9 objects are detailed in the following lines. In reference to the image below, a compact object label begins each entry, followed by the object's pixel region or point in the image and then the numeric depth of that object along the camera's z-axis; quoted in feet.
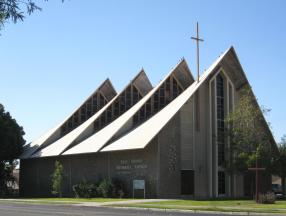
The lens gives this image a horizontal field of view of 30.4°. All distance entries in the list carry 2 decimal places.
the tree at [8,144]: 186.09
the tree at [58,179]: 153.58
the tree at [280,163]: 141.28
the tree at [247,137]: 135.93
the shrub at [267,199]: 106.22
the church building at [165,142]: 136.98
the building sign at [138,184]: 135.74
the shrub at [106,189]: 138.72
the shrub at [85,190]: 143.43
